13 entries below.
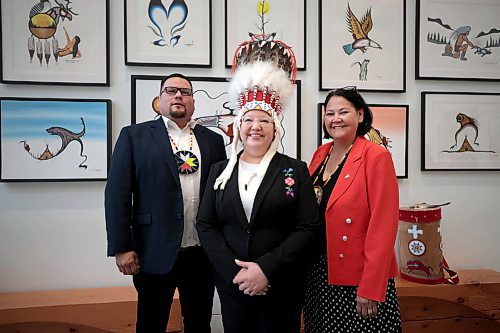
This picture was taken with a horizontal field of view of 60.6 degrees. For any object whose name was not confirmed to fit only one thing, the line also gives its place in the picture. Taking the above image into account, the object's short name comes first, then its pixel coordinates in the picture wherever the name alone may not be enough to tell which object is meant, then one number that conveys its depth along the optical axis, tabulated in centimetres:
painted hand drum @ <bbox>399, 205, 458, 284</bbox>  263
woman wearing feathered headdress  159
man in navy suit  181
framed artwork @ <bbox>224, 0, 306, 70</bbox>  271
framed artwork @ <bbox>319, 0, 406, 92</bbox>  283
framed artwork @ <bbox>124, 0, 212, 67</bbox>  261
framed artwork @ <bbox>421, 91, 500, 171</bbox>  297
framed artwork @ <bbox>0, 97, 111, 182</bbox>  251
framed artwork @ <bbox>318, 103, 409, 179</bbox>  290
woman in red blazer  169
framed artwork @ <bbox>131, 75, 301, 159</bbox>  262
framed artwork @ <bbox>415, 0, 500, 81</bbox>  294
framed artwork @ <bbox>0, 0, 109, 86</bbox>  251
